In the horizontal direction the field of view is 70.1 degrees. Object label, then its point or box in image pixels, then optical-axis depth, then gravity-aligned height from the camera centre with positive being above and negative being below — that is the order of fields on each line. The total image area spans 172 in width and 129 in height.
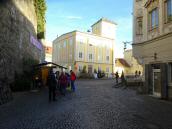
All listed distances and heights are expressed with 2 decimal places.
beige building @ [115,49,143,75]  37.03 +1.41
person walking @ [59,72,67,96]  9.49 -1.00
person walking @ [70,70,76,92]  10.83 -0.78
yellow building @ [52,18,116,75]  29.25 +5.16
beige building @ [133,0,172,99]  9.03 +2.26
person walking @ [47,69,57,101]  7.29 -0.77
